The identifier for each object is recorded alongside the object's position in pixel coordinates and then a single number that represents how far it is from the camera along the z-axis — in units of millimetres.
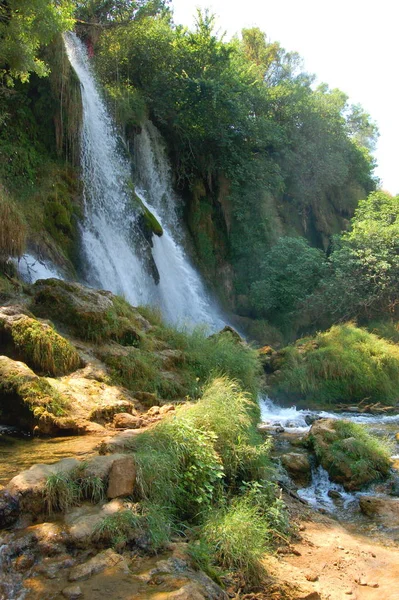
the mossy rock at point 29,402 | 5945
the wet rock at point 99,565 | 3467
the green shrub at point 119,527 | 3885
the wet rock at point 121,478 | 4434
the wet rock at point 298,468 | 7617
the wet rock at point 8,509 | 3861
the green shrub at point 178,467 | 4711
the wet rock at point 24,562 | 3479
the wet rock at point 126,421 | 6332
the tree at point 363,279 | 19062
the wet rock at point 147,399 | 7572
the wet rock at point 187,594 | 3252
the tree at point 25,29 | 9188
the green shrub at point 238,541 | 4359
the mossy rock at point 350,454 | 7488
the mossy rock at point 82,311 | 8656
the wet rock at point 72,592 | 3211
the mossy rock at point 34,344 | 7148
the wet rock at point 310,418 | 11355
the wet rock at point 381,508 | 6373
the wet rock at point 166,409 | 6908
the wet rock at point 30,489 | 3980
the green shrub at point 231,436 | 5961
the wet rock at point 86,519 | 3812
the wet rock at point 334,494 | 7148
